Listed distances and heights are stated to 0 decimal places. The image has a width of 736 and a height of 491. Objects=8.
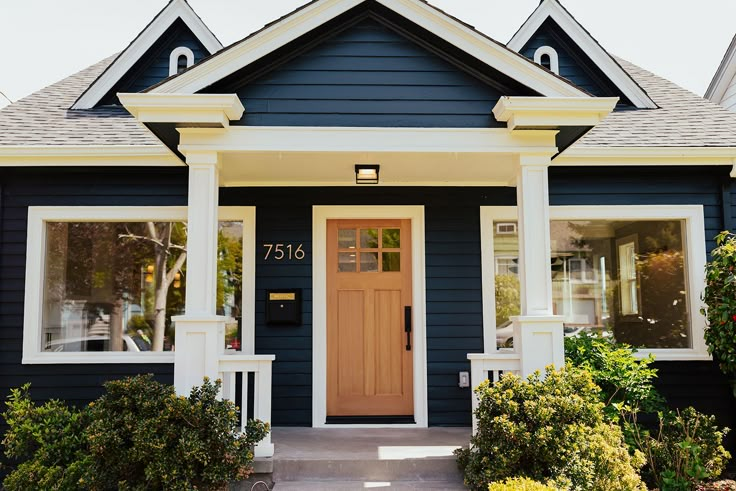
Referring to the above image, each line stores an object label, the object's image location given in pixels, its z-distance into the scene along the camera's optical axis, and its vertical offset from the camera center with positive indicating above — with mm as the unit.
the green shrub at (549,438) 4234 -881
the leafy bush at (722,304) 5363 +2
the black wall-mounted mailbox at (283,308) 6223 -5
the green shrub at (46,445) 4801 -1072
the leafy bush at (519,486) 3686 -1050
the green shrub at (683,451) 5016 -1173
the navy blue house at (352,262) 6043 +444
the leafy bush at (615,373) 5125 -547
